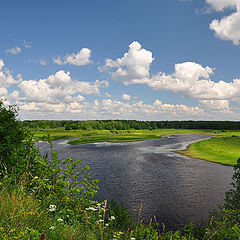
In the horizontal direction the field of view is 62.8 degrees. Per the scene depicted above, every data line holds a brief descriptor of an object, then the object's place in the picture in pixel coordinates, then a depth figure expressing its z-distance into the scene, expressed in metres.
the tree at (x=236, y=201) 14.28
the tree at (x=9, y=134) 10.62
